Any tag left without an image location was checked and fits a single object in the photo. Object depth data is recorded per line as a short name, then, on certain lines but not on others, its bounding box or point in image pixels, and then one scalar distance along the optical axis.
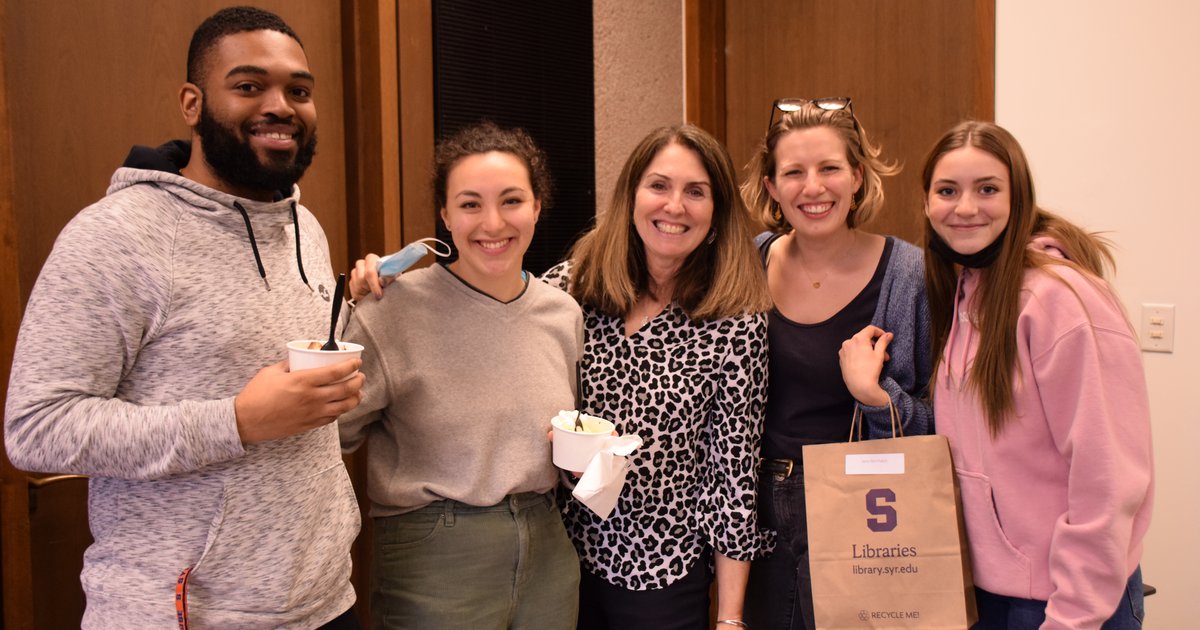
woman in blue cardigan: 1.83
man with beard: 1.16
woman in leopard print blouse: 1.82
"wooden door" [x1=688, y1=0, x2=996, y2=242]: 2.77
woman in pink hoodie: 1.46
